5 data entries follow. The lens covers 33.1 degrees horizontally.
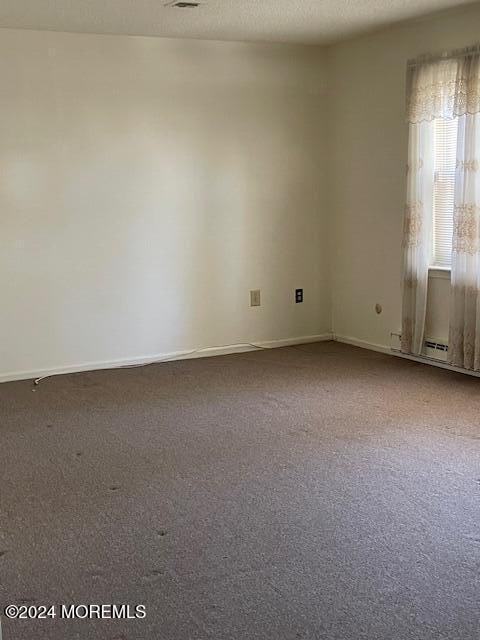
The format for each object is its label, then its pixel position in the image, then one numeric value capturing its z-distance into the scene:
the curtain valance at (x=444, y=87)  4.77
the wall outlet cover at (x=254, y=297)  6.00
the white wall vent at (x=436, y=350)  5.28
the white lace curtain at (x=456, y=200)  4.82
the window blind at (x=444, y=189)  5.12
